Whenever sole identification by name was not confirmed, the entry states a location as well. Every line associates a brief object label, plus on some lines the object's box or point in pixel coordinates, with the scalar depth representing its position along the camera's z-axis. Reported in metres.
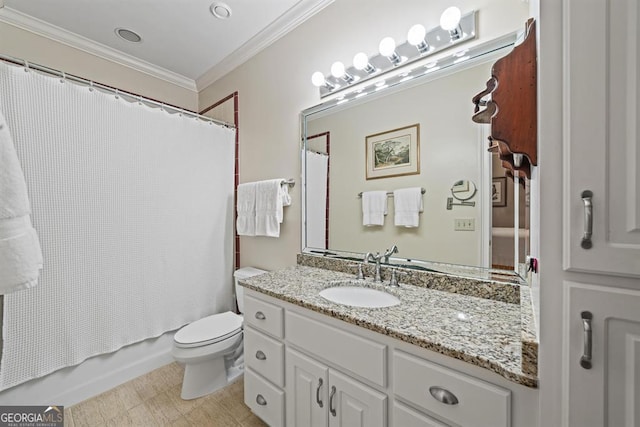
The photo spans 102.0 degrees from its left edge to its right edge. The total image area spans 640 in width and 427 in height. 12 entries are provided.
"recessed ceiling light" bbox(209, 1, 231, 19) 1.71
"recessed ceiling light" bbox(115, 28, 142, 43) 1.94
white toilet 1.58
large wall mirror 1.13
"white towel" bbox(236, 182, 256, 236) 2.08
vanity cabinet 0.69
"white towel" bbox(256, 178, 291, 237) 1.89
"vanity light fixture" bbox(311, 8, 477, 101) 1.15
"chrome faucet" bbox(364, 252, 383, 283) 1.40
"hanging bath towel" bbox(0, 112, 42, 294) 0.92
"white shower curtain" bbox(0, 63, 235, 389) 1.43
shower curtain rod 1.37
